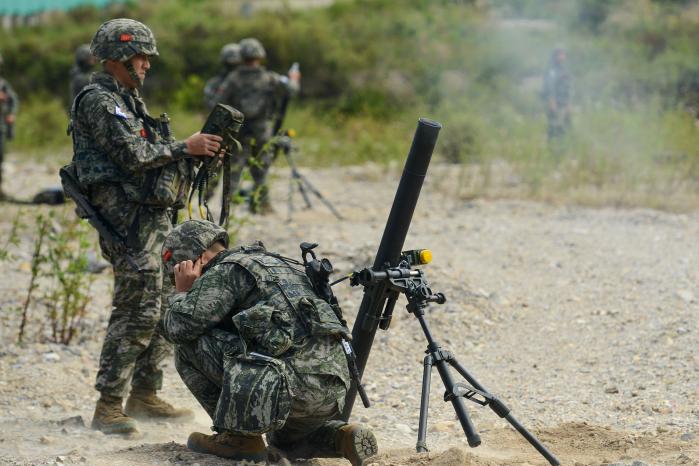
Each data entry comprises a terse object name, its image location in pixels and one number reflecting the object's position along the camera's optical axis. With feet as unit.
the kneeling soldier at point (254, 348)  22.74
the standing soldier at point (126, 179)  27.91
